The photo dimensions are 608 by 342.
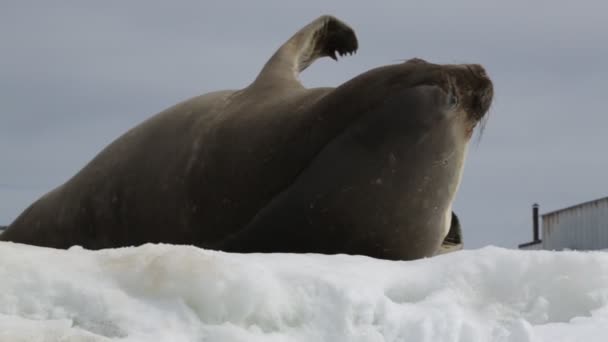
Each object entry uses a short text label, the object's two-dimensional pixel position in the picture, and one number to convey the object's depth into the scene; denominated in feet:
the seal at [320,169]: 25.36
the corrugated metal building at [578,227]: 149.59
